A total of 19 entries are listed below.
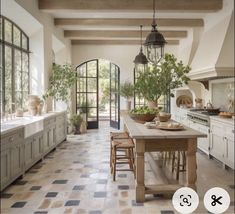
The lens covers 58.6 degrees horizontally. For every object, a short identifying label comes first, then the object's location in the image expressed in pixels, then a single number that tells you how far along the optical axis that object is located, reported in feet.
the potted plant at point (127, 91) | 23.92
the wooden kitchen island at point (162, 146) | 8.04
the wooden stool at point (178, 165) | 10.21
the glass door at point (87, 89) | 24.80
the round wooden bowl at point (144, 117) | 10.92
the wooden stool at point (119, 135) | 11.70
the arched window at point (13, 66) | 12.77
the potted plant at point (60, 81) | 16.89
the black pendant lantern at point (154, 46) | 9.30
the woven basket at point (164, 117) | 10.98
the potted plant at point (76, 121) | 22.14
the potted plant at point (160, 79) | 11.49
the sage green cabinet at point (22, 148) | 8.83
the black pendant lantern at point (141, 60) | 15.19
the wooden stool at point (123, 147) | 10.12
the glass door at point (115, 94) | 25.12
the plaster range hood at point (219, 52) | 13.20
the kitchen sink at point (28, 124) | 10.12
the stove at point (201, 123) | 14.02
